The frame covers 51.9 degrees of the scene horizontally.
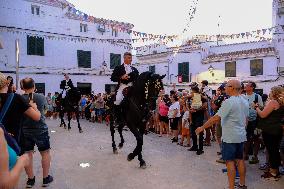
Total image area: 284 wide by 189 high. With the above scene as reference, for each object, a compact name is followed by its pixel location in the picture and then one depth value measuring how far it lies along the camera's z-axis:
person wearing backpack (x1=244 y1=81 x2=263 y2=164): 7.16
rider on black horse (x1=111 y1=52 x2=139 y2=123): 7.97
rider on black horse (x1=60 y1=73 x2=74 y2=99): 14.11
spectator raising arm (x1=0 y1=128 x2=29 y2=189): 2.06
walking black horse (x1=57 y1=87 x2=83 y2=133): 14.54
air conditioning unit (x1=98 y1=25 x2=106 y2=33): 31.08
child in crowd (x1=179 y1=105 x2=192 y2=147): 10.03
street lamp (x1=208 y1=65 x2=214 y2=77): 33.62
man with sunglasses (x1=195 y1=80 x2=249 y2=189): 4.96
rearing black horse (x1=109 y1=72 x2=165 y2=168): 7.34
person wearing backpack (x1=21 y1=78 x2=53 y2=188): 5.44
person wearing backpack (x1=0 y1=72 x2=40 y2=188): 2.08
